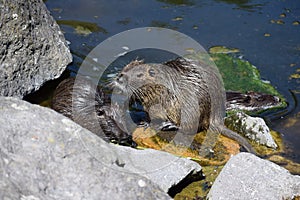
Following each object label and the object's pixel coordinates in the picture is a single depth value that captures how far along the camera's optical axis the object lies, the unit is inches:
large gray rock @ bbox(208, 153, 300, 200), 332.2
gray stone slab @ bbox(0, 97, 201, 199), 245.1
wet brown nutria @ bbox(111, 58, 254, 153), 416.2
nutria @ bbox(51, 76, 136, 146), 404.9
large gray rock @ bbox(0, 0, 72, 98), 424.7
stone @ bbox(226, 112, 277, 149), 412.8
